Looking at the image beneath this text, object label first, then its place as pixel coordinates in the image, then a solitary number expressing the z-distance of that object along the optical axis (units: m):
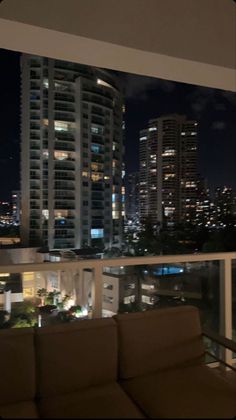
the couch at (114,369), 1.77
